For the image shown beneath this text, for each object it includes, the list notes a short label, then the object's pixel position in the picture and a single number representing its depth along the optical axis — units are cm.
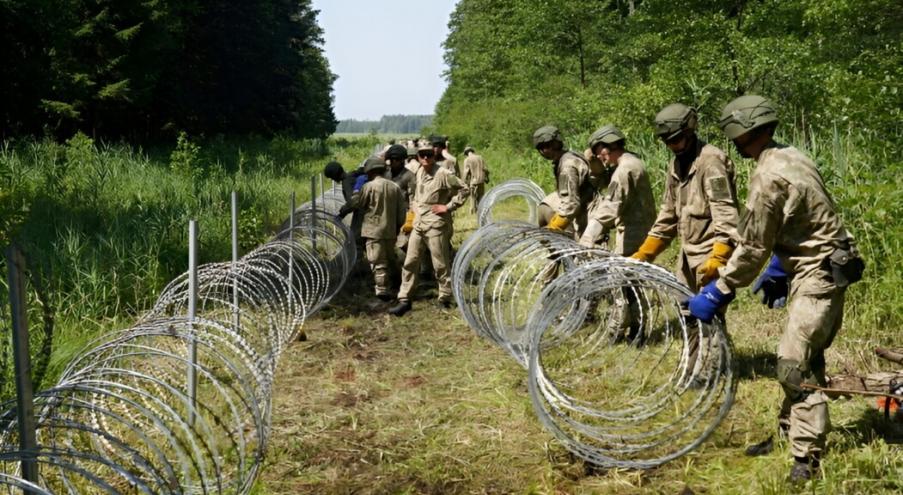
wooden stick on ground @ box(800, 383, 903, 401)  369
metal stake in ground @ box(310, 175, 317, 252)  852
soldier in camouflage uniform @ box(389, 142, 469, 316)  893
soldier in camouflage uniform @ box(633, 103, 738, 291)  513
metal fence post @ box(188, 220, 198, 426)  466
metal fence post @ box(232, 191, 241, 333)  646
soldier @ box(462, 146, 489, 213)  1573
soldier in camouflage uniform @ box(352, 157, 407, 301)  904
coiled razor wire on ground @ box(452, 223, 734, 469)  433
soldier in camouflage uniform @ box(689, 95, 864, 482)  387
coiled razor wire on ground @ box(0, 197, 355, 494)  256
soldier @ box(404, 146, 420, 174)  1277
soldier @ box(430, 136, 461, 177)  1155
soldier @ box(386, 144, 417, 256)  934
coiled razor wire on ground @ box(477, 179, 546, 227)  1166
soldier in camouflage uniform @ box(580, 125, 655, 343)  657
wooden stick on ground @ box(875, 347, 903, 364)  488
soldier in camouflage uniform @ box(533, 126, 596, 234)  729
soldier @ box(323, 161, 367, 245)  1045
